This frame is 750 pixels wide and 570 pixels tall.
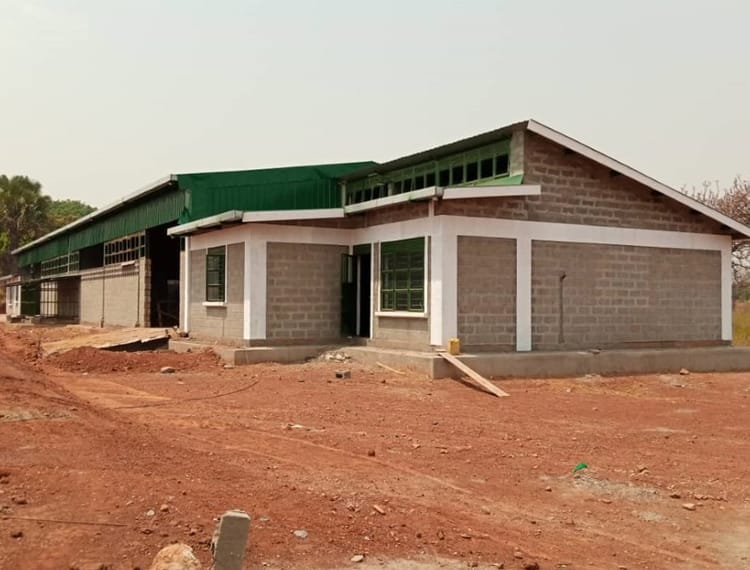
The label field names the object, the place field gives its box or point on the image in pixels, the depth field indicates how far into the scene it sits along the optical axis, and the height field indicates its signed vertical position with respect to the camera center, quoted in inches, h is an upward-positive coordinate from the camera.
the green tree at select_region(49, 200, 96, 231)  2416.3 +364.1
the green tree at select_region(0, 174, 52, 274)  2082.9 +229.7
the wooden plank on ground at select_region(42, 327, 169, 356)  818.8 -57.1
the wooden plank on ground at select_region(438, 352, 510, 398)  526.9 -63.5
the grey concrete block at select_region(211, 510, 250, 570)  174.2 -59.2
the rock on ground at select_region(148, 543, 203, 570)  173.5 -63.6
